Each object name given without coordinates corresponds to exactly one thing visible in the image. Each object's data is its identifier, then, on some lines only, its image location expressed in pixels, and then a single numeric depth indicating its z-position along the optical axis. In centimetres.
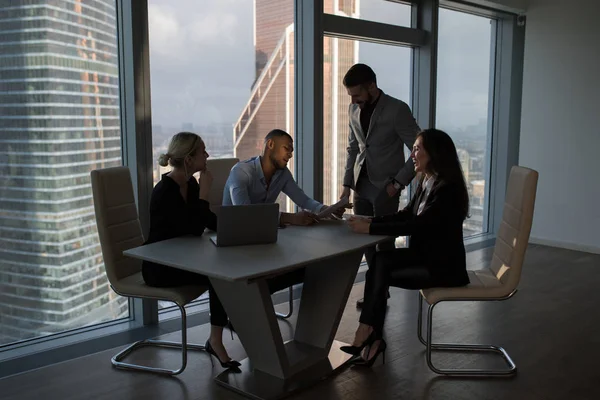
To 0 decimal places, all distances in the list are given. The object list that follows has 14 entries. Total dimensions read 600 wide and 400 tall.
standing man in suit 409
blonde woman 310
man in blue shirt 343
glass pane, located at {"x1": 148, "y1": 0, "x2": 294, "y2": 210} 405
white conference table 262
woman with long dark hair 318
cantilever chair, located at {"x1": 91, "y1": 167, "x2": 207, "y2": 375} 313
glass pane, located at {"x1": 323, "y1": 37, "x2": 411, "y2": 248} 511
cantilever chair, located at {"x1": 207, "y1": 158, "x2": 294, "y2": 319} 403
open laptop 280
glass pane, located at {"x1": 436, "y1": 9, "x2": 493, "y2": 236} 636
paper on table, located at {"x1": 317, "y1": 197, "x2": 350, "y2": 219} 348
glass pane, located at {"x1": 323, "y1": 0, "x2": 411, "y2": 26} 505
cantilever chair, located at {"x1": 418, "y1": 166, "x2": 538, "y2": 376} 310
